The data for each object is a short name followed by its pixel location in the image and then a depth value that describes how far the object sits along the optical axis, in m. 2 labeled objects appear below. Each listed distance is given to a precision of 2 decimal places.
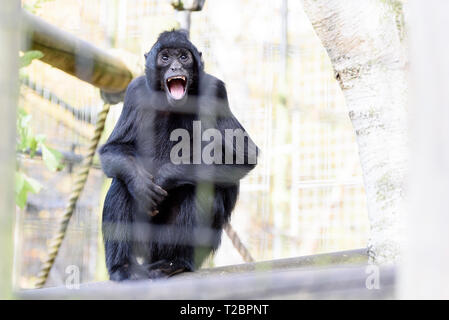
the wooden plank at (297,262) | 4.15
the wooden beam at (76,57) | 5.77
